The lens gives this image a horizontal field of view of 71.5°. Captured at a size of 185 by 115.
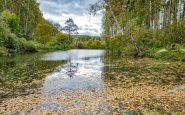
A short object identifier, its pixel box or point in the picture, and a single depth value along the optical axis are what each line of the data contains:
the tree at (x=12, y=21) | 22.77
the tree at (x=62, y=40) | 36.11
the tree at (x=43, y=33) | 30.77
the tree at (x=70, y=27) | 54.79
